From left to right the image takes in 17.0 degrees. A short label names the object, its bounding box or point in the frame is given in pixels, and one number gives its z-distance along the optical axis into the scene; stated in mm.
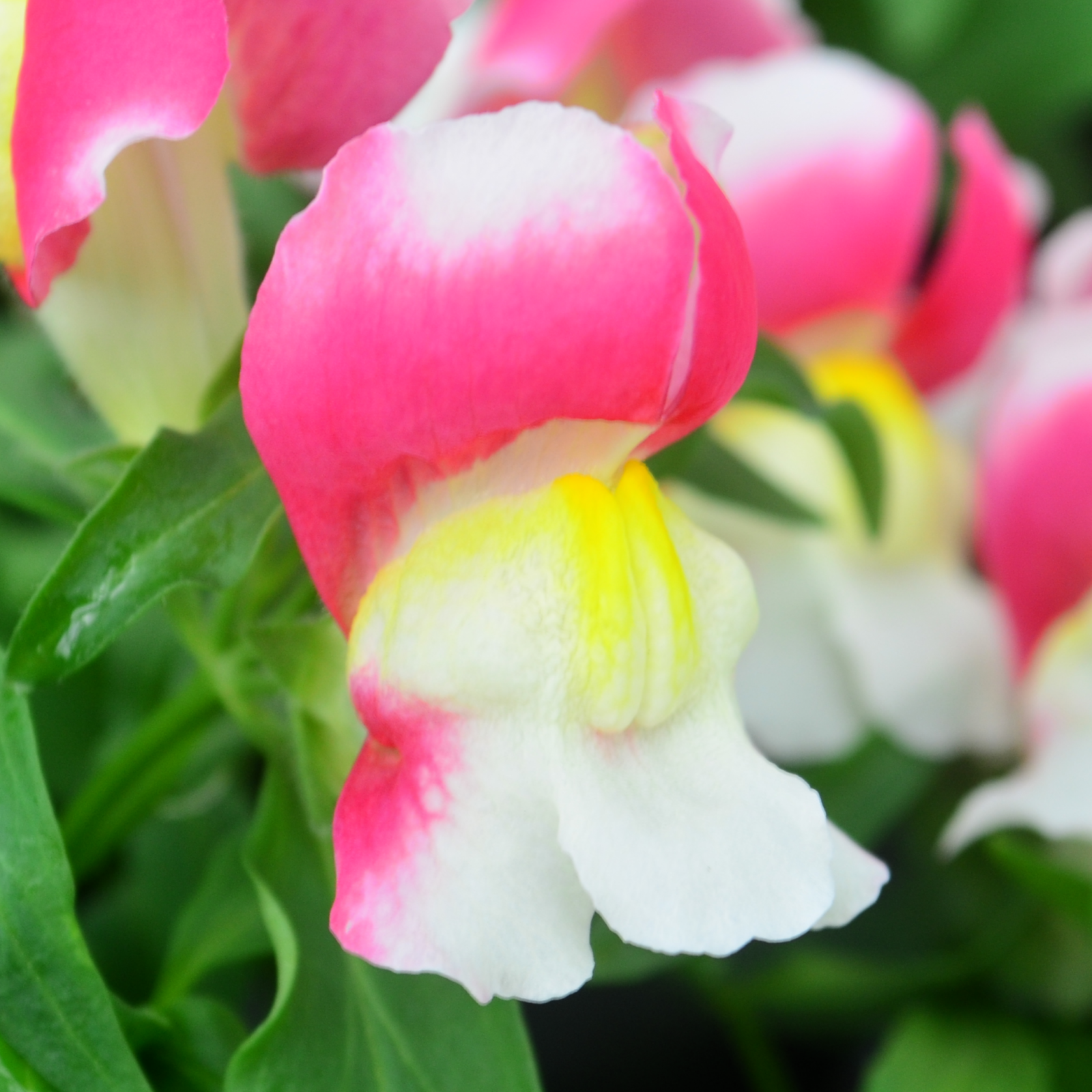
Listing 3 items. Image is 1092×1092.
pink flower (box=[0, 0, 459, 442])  143
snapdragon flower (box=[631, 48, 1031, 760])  205
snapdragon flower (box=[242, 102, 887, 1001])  140
